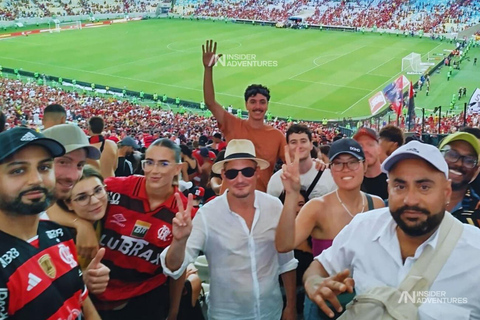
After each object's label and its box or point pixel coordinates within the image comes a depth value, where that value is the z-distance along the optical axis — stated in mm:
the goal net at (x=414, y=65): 35169
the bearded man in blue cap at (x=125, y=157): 6511
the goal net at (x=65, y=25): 56662
